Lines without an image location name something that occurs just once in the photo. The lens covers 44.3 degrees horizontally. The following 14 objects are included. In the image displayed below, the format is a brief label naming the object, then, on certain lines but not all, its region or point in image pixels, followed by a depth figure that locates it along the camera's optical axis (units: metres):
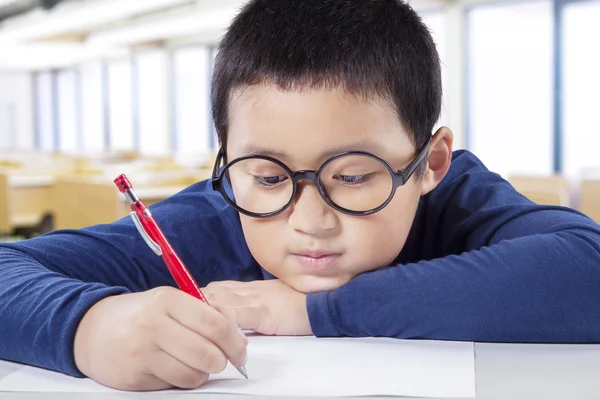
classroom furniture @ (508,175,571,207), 2.36
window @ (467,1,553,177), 7.18
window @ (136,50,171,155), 13.23
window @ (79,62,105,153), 16.72
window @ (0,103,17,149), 19.08
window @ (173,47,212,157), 12.58
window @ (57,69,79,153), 17.91
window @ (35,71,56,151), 18.94
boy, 0.77
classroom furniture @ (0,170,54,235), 5.25
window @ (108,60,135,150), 15.31
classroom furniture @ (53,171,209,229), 3.79
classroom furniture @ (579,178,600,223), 3.26
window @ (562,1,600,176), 6.71
